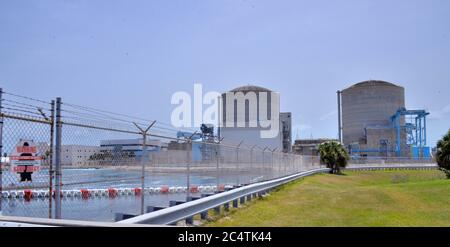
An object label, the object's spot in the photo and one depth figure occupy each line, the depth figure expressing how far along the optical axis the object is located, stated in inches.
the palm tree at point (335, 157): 2413.9
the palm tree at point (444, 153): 1190.9
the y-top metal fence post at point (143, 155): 352.5
